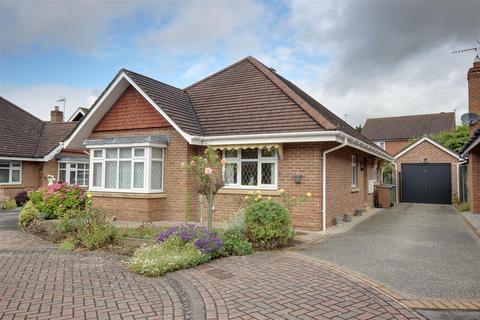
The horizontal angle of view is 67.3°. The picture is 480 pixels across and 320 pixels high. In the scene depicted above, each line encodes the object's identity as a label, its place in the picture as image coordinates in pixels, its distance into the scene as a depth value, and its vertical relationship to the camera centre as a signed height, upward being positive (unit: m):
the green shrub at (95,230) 8.94 -1.30
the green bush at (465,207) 18.33 -1.31
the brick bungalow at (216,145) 11.59 +1.23
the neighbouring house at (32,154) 22.41 +1.63
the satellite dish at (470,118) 15.76 +2.80
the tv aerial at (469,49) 15.23 +5.65
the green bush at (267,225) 8.43 -1.04
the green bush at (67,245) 9.06 -1.70
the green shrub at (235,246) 7.86 -1.44
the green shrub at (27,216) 12.35 -1.28
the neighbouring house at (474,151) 15.52 +1.34
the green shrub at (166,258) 6.59 -1.50
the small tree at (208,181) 8.72 -0.02
